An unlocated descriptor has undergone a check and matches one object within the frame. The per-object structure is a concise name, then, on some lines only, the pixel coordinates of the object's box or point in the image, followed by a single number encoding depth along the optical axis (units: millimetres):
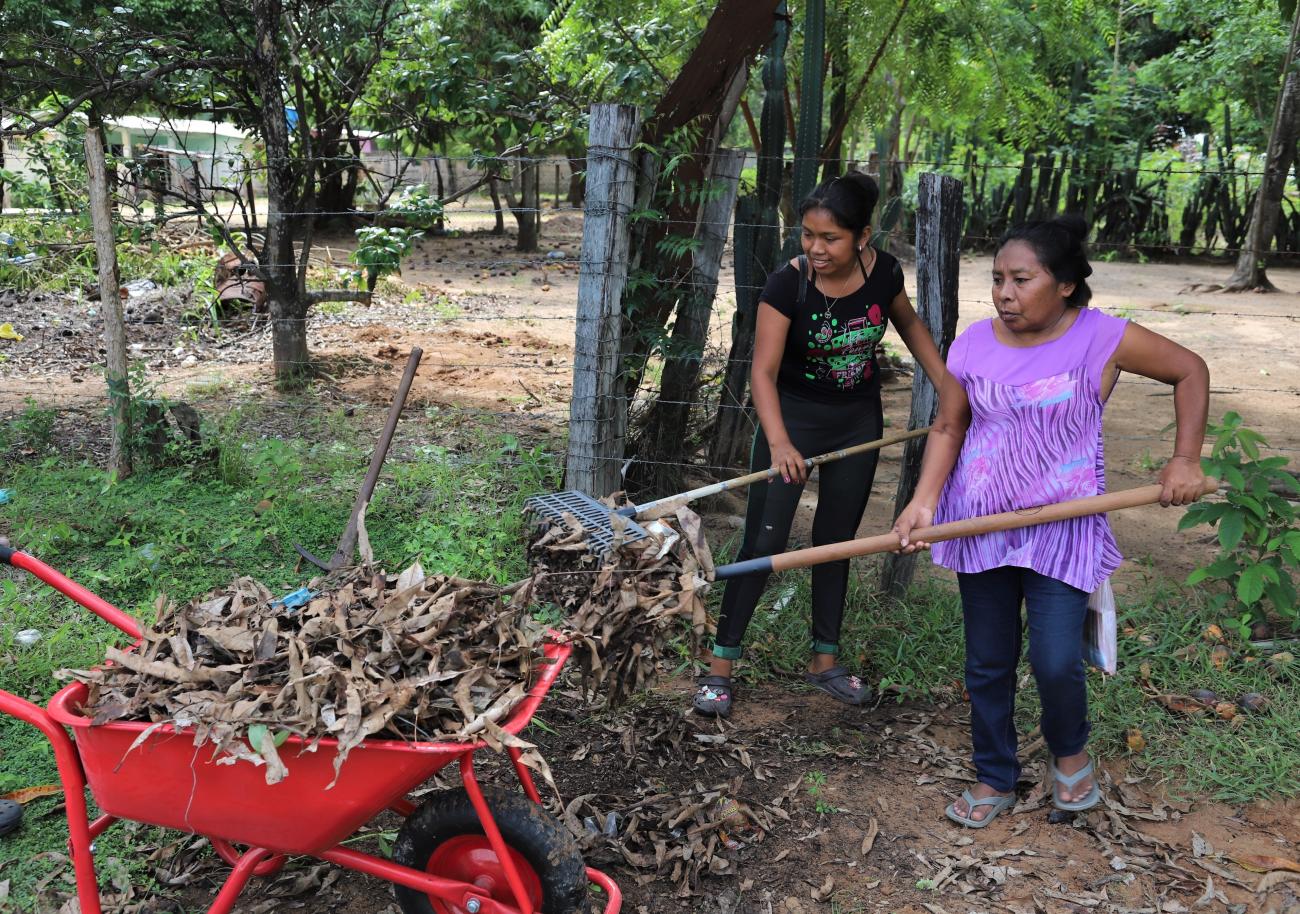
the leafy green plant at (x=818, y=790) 3211
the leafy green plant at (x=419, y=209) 6074
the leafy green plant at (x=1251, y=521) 3652
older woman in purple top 2709
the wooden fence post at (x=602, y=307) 4125
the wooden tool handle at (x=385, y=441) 3963
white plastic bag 2932
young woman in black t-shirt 3227
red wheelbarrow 2197
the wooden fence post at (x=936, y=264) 3916
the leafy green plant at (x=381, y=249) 5883
